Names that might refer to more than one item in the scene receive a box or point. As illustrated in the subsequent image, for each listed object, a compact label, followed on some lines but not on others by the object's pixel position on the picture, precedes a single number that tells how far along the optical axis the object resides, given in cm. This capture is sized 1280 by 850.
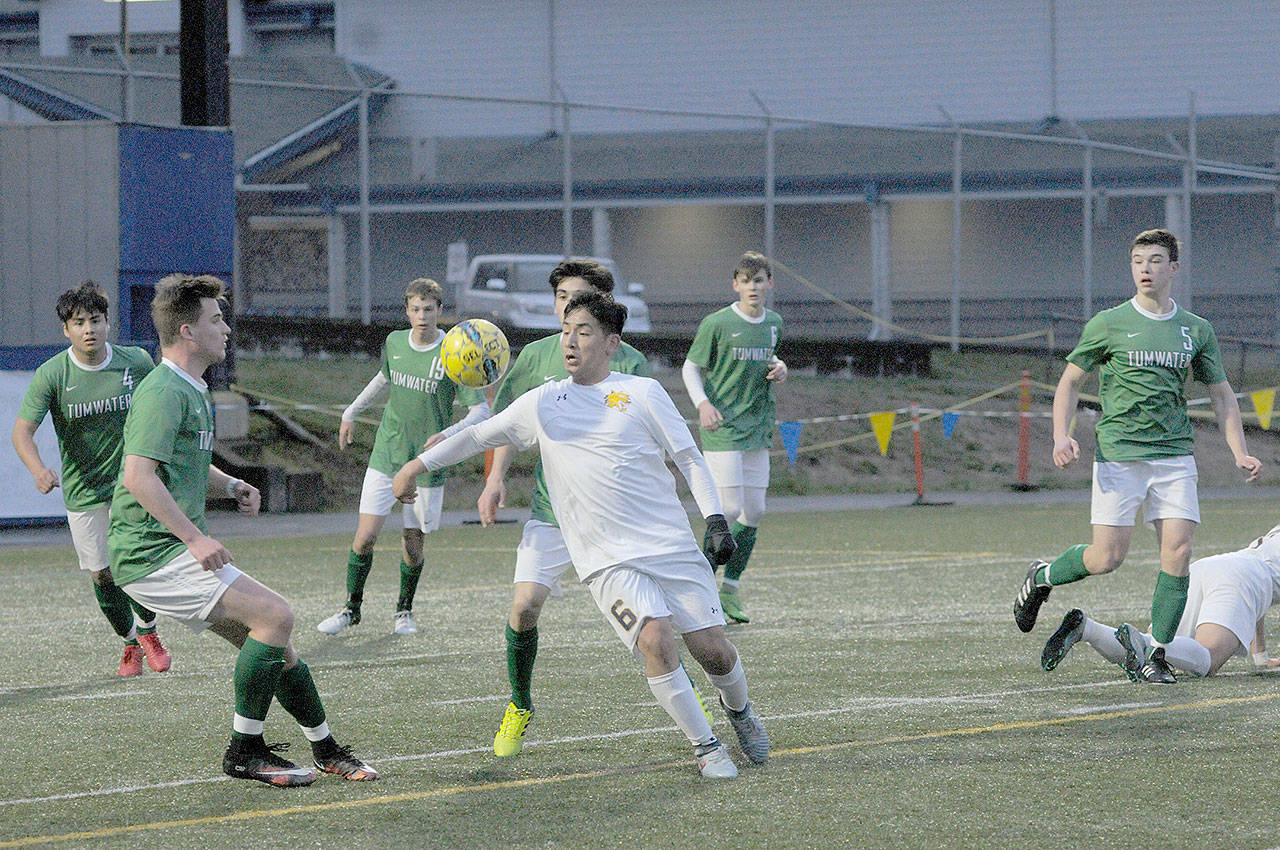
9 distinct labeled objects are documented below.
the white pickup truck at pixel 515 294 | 5566
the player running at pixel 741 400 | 2230
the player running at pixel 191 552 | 1232
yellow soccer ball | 1723
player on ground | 1622
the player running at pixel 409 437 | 2125
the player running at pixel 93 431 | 1817
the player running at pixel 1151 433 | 1652
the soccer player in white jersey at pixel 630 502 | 1248
